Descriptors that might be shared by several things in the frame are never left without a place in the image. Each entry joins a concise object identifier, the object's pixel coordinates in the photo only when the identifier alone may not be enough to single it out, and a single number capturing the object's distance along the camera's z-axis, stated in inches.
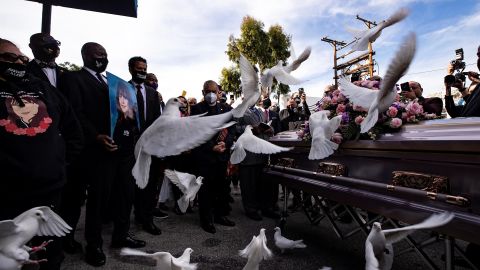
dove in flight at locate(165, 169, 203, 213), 130.6
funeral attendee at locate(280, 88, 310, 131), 257.6
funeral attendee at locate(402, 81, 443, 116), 109.6
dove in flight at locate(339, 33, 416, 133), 64.6
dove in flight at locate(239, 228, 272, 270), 80.8
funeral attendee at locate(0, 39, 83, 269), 68.5
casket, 56.1
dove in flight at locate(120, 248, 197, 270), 65.1
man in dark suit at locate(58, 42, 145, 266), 105.2
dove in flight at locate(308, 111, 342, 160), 96.8
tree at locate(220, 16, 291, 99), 904.3
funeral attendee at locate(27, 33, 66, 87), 111.7
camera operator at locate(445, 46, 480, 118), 100.0
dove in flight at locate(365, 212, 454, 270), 52.8
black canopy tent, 138.4
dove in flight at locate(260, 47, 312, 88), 107.6
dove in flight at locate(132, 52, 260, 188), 77.4
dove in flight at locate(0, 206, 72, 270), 51.6
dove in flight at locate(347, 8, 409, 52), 87.6
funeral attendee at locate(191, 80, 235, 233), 148.8
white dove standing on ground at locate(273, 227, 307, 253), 109.4
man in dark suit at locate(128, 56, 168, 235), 130.4
